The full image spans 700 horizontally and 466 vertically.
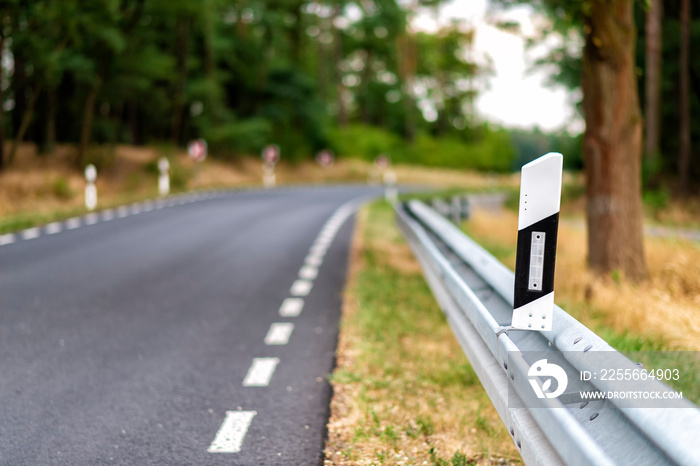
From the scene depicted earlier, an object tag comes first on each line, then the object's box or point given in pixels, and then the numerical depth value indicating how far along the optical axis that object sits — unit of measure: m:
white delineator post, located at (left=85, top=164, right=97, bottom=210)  19.39
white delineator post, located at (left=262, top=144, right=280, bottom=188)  37.38
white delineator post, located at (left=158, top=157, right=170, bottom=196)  24.81
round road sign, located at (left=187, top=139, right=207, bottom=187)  31.03
